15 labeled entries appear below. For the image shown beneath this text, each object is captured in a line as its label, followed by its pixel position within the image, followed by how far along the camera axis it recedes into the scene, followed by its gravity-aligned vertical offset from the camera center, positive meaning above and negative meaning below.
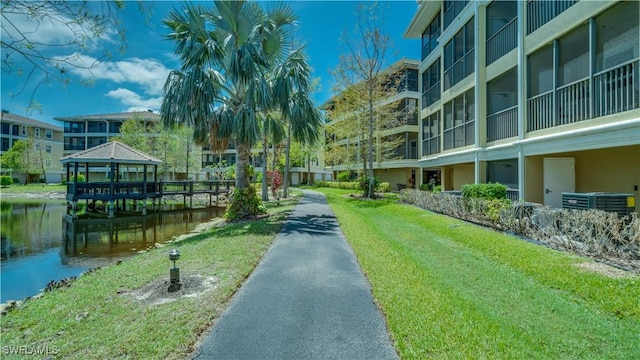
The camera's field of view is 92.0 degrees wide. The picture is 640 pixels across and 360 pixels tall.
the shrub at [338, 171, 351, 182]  39.41 +0.51
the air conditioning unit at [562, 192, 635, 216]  6.88 -0.51
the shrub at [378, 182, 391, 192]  27.58 -0.64
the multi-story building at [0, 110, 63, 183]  50.78 +7.07
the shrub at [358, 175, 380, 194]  23.54 -0.24
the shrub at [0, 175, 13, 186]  46.28 +0.07
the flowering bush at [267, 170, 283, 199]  26.09 -0.08
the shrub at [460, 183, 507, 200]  10.59 -0.39
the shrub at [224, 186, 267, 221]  13.91 -1.13
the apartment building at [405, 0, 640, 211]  7.86 +2.72
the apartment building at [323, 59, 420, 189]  28.97 +4.14
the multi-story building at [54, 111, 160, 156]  59.82 +9.66
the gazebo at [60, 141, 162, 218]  21.70 -0.26
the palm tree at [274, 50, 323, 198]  14.02 +3.87
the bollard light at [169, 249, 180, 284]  5.39 -1.65
